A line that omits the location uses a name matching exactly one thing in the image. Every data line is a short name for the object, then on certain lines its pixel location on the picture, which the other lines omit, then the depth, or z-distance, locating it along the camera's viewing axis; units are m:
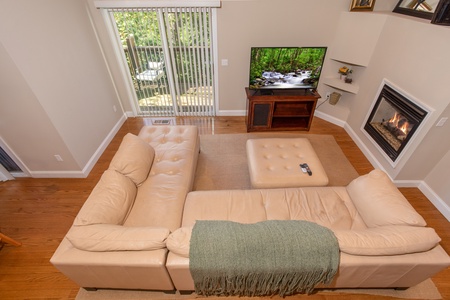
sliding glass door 2.93
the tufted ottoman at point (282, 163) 2.09
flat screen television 2.97
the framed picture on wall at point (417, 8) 2.27
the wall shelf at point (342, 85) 3.13
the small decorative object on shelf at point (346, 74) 3.20
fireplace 2.24
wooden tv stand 3.15
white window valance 2.75
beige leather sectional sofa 1.27
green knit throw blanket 1.23
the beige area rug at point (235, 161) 2.60
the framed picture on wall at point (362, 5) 2.73
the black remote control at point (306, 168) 2.16
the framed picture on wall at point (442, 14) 1.87
